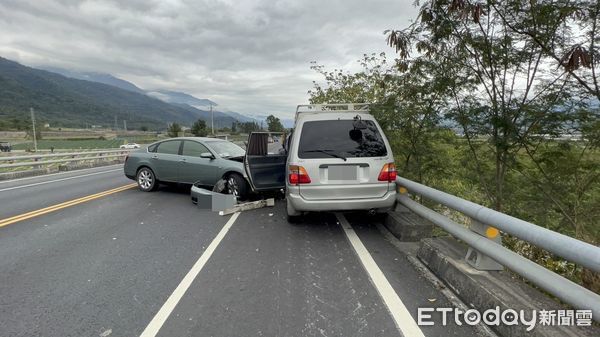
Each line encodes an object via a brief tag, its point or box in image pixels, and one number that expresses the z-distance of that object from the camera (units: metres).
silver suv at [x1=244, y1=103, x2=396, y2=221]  5.21
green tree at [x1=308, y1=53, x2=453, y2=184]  6.98
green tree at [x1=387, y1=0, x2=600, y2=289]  4.63
